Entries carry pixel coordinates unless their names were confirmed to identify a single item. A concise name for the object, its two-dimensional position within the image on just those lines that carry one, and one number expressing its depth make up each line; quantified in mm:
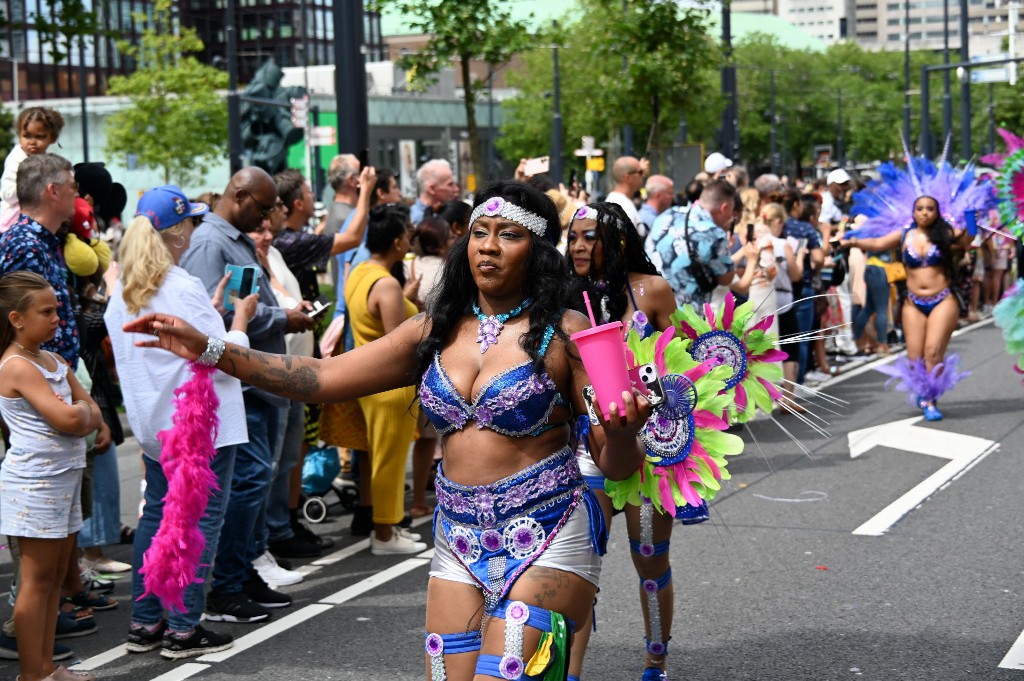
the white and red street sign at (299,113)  27531
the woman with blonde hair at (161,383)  5977
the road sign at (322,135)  24864
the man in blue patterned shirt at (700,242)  9891
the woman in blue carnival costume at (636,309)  5402
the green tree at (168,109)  52594
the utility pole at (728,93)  25047
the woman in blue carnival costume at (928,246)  12000
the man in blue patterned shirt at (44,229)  6336
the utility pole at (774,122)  72788
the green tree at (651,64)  24250
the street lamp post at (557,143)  43744
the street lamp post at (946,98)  43312
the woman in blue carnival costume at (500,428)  3914
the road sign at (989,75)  37875
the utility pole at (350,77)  10078
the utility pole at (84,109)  43462
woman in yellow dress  7887
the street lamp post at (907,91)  55788
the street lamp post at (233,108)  31172
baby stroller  8875
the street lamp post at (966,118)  45169
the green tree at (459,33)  18062
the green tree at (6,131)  63256
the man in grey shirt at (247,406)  6750
